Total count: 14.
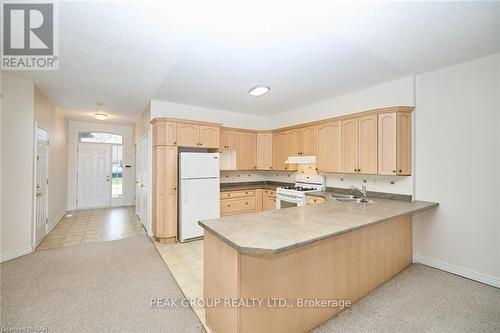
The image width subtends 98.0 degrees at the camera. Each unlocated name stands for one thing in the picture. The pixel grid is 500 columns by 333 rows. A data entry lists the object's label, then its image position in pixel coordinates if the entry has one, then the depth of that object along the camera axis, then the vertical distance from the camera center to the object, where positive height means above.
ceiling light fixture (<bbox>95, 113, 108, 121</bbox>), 5.07 +1.20
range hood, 4.15 +0.13
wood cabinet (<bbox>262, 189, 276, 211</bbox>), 4.91 -0.77
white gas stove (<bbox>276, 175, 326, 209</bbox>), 4.06 -0.47
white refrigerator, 3.94 -0.47
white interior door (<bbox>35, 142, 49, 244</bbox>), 3.76 -0.44
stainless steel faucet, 3.09 -0.43
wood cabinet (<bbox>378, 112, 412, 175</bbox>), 3.06 +0.33
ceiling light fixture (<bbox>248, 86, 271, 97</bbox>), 3.53 +1.26
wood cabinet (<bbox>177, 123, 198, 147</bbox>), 4.04 +0.59
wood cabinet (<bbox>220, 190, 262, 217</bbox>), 4.64 -0.80
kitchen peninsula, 1.52 -0.80
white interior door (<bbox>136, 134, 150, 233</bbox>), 4.47 -0.33
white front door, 6.66 -0.29
